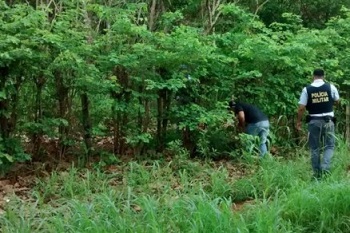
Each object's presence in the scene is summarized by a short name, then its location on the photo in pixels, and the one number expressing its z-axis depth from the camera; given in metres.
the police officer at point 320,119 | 7.43
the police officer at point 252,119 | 9.19
